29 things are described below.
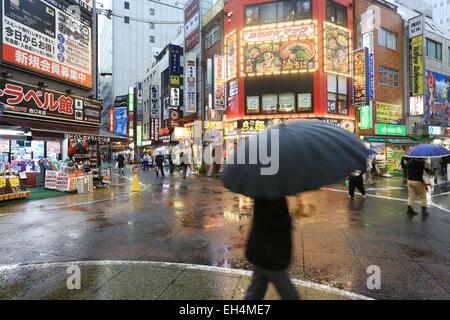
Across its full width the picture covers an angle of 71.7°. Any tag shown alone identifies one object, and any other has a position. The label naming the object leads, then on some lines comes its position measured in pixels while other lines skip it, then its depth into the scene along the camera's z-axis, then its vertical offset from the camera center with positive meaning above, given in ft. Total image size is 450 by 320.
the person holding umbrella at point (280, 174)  7.93 -0.36
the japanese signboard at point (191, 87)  96.68 +23.43
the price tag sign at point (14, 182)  37.32 -2.32
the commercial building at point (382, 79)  73.56 +20.34
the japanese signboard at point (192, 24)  103.30 +47.74
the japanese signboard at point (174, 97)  110.01 +22.96
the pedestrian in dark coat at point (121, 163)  92.84 -0.35
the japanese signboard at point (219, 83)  80.84 +20.69
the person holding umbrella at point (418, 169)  25.96 -0.88
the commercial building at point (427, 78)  83.66 +22.91
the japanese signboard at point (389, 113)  80.84 +12.31
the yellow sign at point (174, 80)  107.96 +28.17
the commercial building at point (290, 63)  73.10 +23.58
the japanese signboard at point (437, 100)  89.56 +17.56
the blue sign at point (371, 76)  72.14 +19.40
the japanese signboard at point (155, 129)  146.92 +15.55
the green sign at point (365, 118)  76.28 +10.34
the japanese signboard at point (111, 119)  190.30 +26.78
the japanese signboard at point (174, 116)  115.65 +16.88
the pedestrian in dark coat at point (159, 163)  77.51 -0.38
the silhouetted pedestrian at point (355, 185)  36.50 -3.00
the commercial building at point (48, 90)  46.96 +12.65
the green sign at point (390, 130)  79.87 +7.85
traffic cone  47.97 -3.78
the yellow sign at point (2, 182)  35.76 -2.26
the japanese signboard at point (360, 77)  71.82 +19.47
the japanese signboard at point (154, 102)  147.43 +28.54
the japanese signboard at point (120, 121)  189.47 +25.02
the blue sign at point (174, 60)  108.06 +35.35
